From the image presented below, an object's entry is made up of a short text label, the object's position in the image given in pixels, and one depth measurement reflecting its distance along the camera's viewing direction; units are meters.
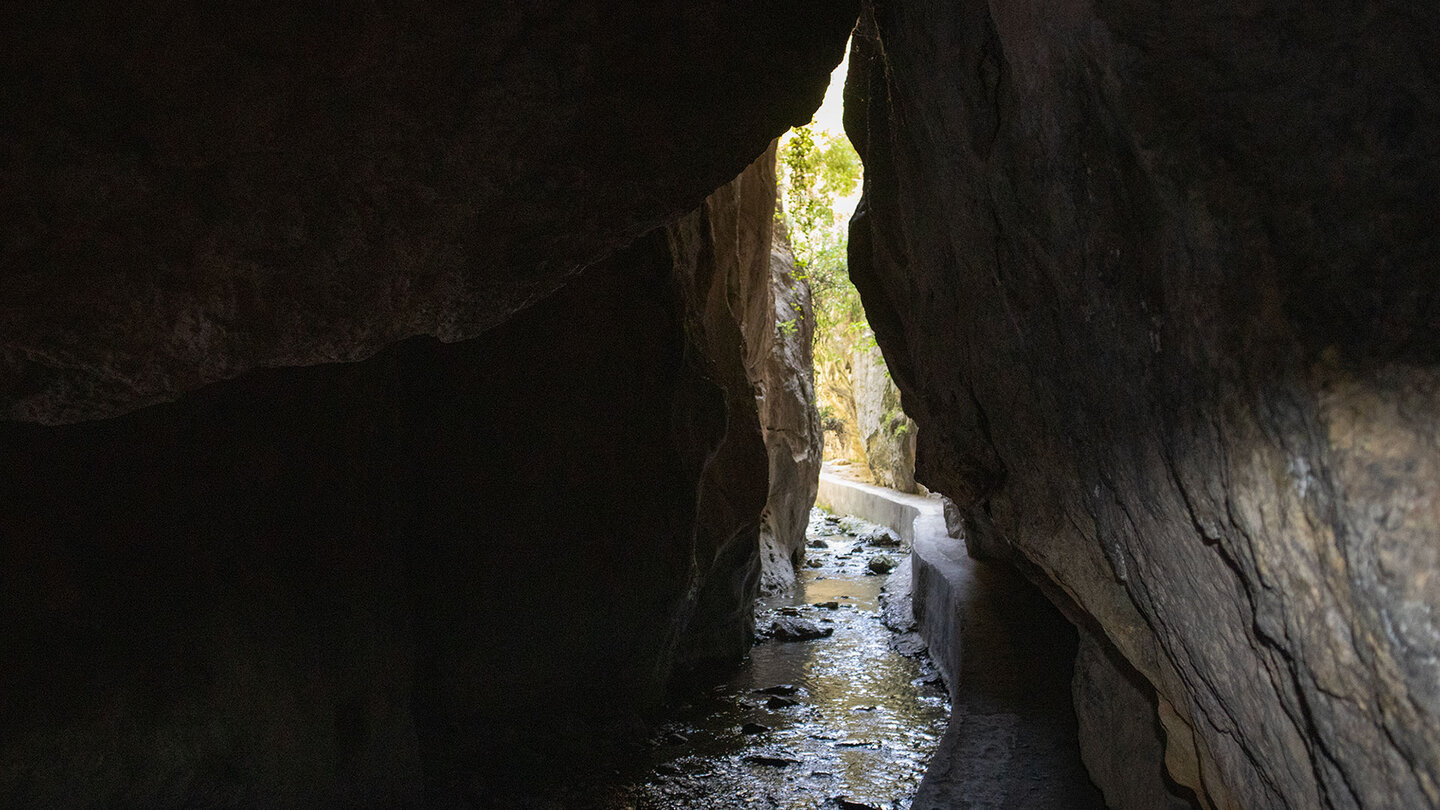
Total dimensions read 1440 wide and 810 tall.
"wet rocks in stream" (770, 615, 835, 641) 7.82
